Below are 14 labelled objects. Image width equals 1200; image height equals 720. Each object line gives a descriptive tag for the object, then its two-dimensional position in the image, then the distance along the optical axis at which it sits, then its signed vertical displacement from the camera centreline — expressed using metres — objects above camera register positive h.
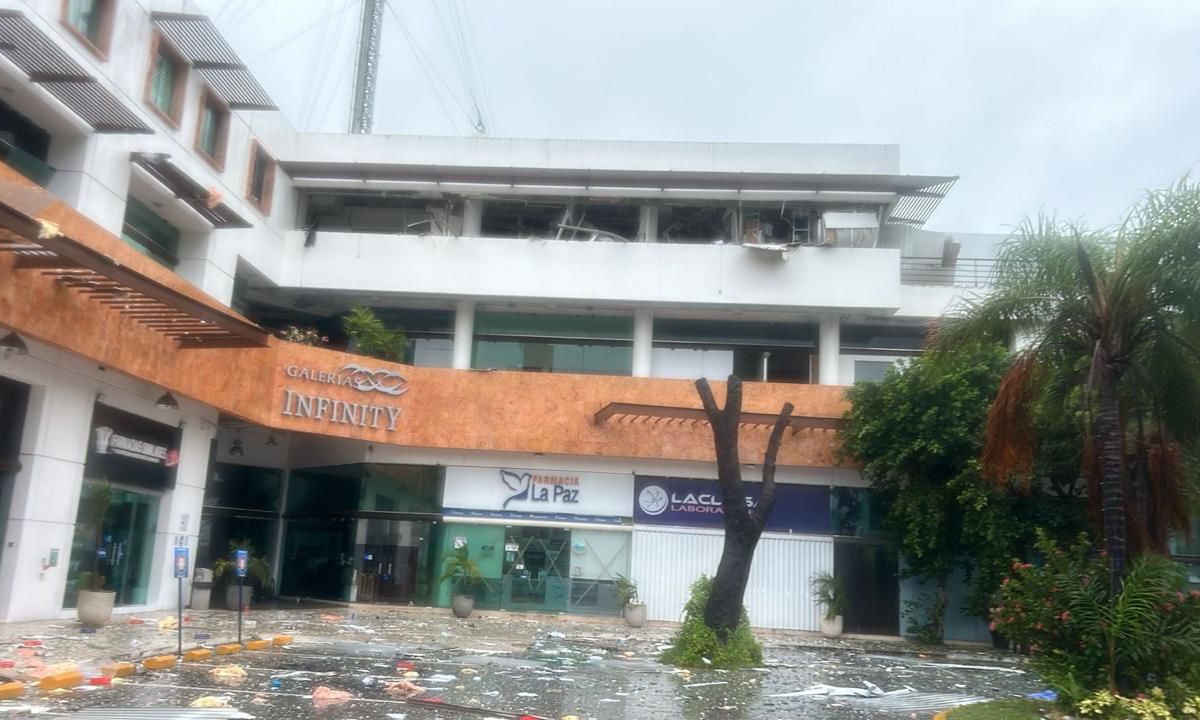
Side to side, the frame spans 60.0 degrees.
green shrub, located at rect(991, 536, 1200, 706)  11.01 -0.42
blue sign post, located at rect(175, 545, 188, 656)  15.23 -0.35
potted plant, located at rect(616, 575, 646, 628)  26.33 -1.03
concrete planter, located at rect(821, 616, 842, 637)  26.36 -1.37
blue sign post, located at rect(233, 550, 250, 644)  16.86 -0.35
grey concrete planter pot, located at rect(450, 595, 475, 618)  25.88 -1.29
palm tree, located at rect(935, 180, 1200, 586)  12.58 +3.13
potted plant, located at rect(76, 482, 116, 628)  18.44 -0.79
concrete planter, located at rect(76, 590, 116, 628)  18.41 -1.30
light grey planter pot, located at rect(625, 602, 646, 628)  26.30 -1.33
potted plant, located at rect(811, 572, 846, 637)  26.41 -0.68
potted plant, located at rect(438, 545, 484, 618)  26.88 -0.54
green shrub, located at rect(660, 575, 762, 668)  16.64 -1.30
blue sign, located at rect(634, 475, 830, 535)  27.55 +1.64
